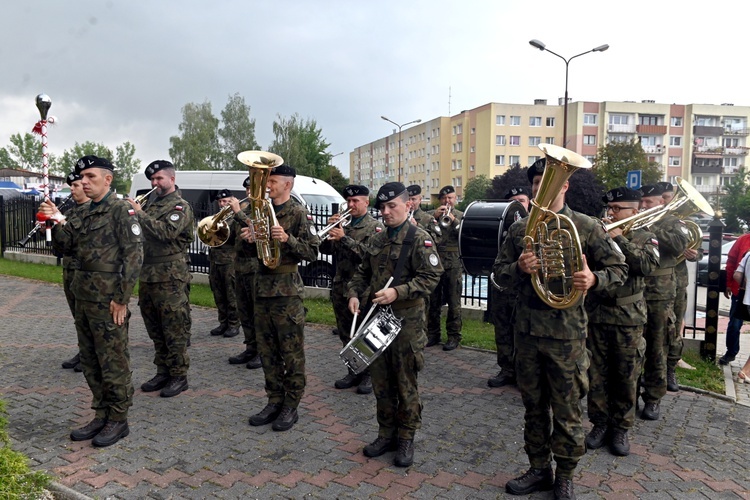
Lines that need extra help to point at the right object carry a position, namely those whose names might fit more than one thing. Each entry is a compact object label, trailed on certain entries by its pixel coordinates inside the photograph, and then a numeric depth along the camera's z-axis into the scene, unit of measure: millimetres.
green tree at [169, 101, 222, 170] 52562
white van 13133
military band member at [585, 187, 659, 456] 4719
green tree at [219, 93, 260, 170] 53844
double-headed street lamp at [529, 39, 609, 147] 23062
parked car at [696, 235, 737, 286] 14630
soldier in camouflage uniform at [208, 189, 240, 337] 8531
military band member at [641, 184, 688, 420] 5438
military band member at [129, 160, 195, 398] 6051
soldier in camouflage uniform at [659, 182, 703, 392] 6246
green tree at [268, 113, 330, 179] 50156
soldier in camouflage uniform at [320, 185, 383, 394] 6355
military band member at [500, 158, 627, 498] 3906
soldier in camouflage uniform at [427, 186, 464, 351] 8172
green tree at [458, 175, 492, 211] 52000
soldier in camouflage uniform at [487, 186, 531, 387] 6484
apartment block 67000
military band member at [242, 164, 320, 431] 5141
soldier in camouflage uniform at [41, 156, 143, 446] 4766
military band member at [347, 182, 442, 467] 4465
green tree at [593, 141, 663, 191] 38000
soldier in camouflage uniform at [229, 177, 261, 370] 5344
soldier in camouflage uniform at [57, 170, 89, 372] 4938
